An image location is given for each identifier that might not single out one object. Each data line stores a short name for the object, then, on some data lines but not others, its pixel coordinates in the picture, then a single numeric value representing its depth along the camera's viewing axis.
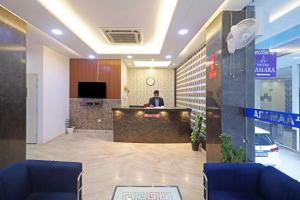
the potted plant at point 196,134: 4.25
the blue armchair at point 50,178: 1.72
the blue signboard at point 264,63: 2.49
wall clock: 8.15
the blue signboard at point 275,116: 1.88
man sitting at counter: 5.61
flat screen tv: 6.19
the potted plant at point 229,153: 2.38
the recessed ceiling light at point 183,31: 3.38
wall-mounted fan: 2.06
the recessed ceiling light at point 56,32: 3.47
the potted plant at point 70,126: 6.10
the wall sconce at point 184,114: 4.97
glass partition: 2.29
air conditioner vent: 3.89
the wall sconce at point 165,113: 4.97
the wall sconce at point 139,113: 5.00
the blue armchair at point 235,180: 1.72
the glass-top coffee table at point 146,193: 1.64
